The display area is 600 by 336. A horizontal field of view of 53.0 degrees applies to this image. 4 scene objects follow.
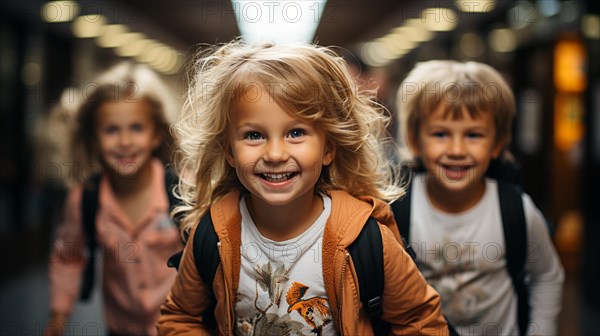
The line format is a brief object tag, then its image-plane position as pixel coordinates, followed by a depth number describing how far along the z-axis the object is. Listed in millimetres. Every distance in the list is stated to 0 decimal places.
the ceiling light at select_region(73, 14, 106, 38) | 8344
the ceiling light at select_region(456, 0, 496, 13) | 6875
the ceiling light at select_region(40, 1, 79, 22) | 7016
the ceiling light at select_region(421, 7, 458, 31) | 7742
